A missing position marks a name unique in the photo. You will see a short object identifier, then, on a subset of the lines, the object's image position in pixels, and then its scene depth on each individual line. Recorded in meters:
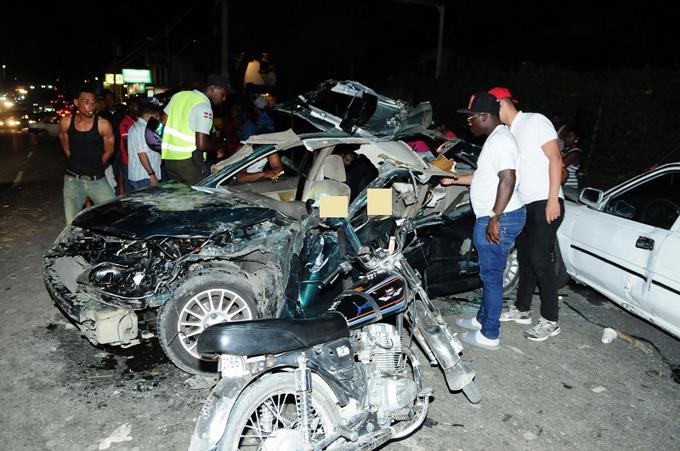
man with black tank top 5.62
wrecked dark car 3.76
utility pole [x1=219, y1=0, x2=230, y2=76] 13.59
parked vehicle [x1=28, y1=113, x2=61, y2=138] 26.32
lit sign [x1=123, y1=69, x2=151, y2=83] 38.41
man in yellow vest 5.59
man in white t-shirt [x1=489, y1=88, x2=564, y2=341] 4.23
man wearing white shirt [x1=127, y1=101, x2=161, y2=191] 6.47
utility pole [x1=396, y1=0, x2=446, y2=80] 17.75
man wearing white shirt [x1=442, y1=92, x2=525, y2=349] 3.94
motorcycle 2.31
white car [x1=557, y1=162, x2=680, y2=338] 4.16
